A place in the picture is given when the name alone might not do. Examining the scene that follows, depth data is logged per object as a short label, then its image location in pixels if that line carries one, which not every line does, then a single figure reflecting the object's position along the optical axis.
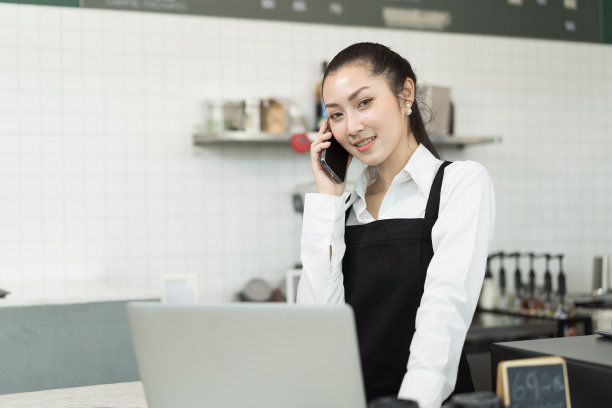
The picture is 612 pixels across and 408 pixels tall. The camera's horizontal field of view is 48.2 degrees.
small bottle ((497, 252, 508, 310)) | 3.61
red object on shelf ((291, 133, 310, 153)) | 3.29
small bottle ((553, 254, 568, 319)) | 3.36
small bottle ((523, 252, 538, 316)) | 3.49
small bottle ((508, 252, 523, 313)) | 3.56
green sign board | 3.42
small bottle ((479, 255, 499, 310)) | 3.63
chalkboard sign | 0.83
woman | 1.30
